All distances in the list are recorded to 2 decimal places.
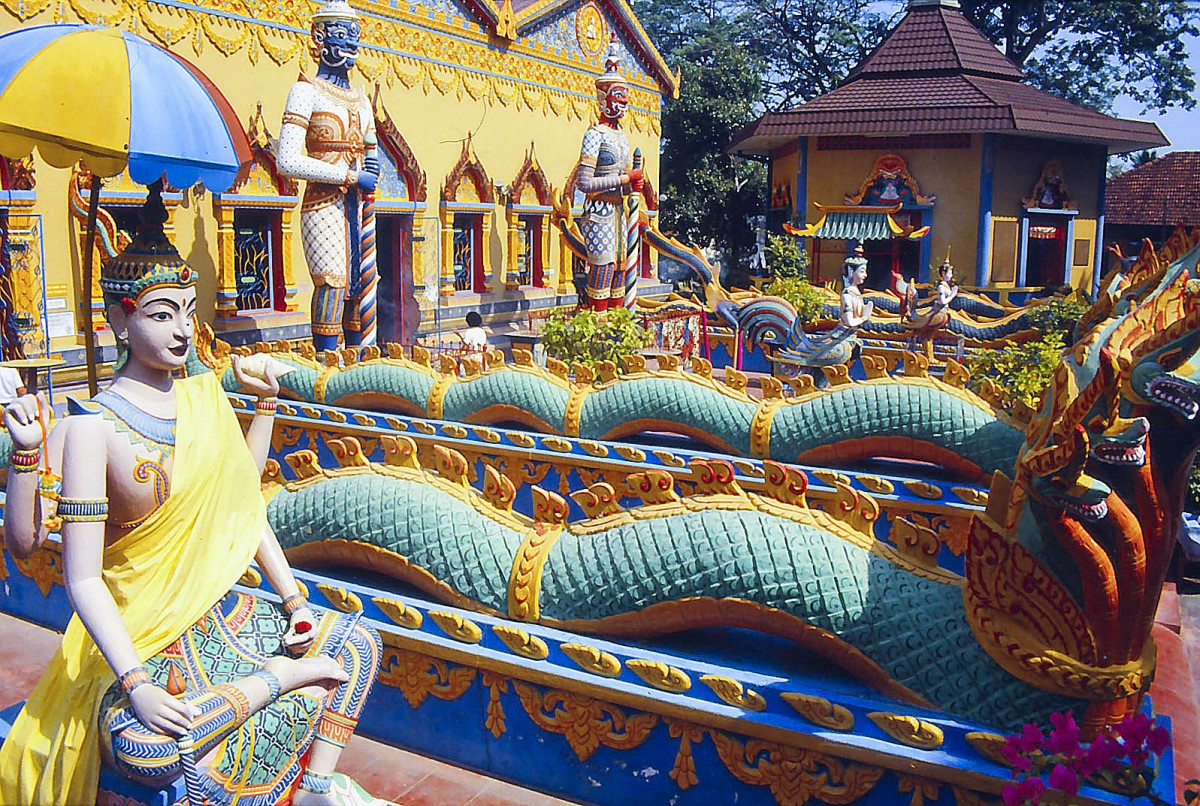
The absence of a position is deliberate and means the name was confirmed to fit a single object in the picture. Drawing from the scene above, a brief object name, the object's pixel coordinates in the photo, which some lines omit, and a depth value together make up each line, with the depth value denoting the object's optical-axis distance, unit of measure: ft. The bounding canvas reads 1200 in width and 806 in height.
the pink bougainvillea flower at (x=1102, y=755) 7.61
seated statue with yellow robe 8.21
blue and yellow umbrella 9.31
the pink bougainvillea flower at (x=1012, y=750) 8.07
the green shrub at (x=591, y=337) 27.30
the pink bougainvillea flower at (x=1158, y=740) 7.66
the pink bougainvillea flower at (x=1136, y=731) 7.79
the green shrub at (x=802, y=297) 43.06
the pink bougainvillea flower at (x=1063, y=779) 7.43
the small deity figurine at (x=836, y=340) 30.72
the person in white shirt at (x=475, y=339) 33.94
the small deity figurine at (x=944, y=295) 38.86
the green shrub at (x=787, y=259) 62.44
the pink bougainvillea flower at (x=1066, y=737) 7.69
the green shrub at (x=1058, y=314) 38.01
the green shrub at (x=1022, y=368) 21.27
